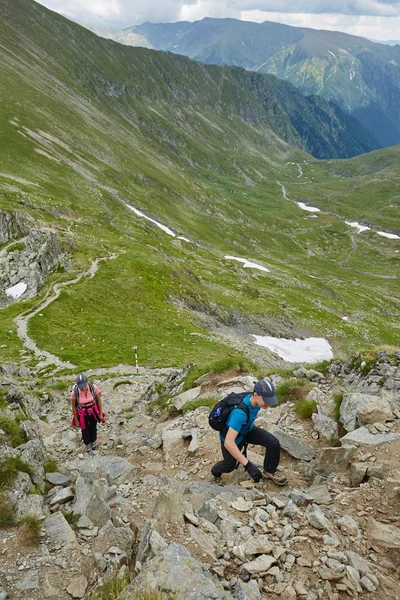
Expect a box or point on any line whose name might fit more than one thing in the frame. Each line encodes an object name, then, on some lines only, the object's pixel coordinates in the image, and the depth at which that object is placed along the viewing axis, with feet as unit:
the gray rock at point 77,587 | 23.72
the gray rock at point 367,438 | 38.91
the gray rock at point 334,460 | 37.29
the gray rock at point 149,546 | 24.97
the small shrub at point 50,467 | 40.88
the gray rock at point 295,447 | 41.24
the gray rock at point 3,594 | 22.35
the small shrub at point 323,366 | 65.48
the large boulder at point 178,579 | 21.57
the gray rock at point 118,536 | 27.50
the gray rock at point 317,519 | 28.55
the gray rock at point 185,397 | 67.05
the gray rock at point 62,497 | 34.19
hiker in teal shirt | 33.09
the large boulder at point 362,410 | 42.50
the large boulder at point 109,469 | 40.91
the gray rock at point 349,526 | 28.35
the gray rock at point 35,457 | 37.14
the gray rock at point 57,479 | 38.29
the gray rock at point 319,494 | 32.24
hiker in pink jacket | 53.42
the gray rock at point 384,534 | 27.27
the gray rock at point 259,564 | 24.62
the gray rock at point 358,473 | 34.30
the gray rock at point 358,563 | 24.90
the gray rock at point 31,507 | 29.97
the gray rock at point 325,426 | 44.21
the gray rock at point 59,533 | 27.92
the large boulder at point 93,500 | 31.14
